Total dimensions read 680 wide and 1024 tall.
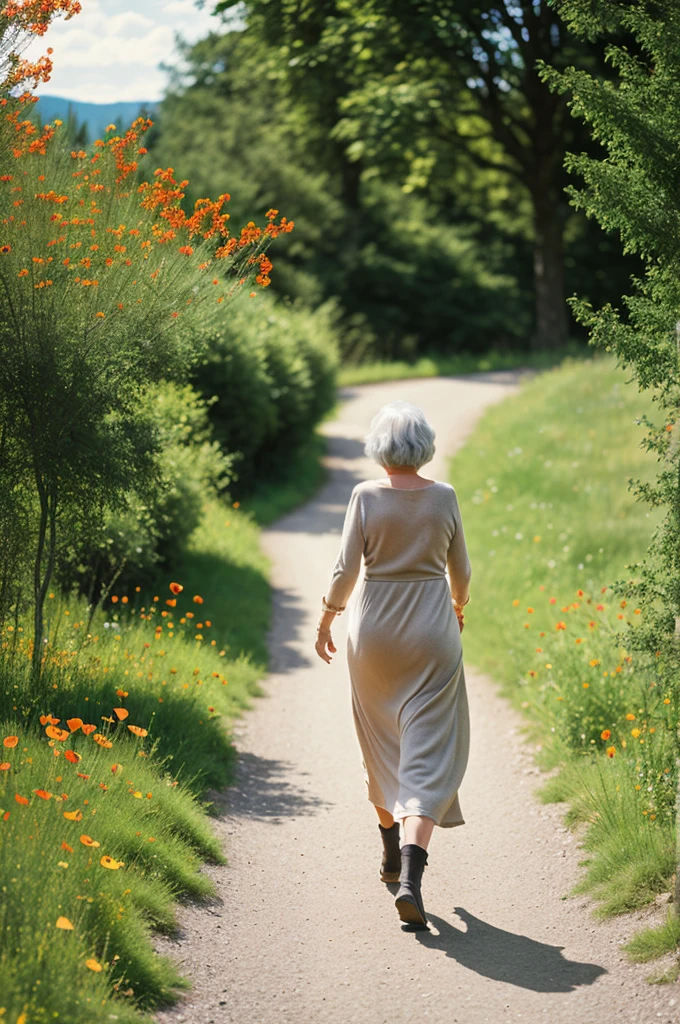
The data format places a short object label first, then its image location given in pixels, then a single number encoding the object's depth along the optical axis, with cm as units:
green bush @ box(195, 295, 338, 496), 1454
